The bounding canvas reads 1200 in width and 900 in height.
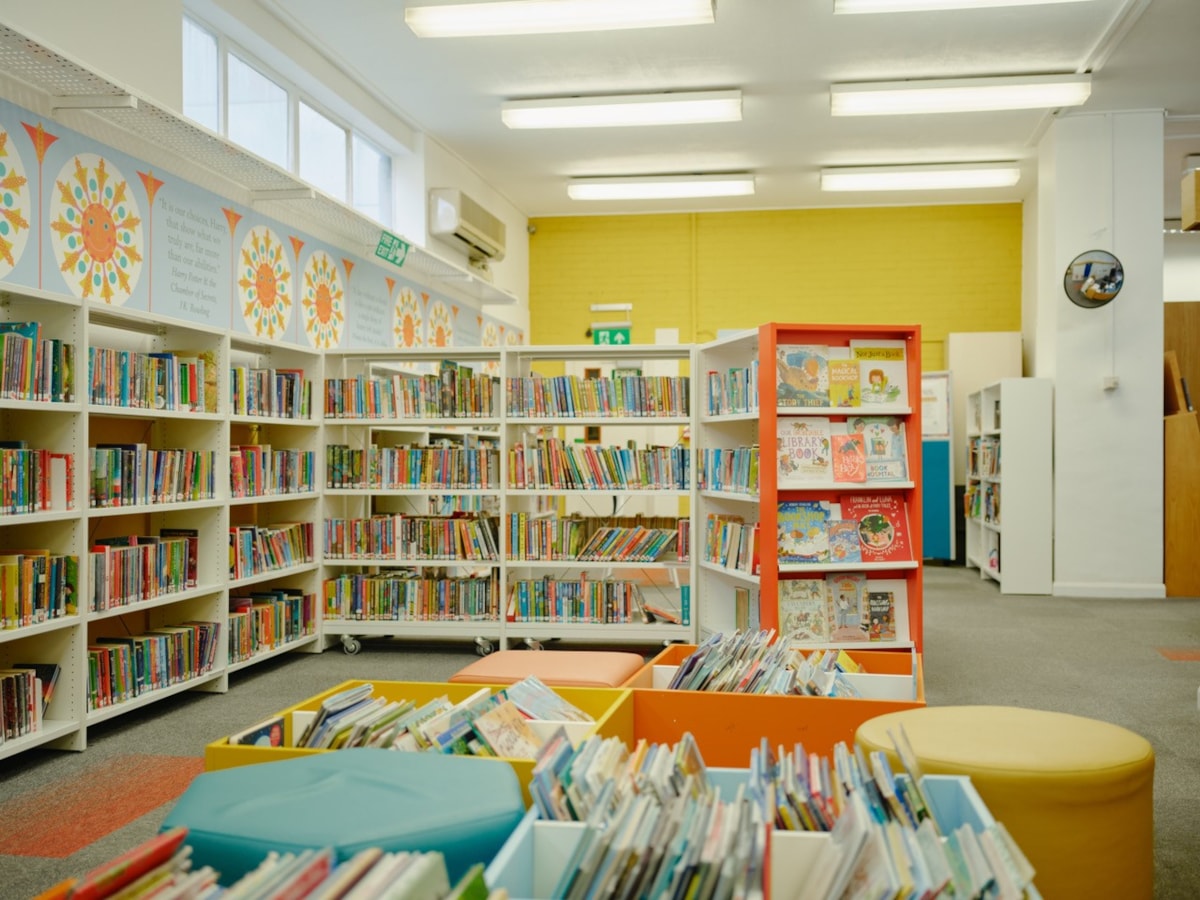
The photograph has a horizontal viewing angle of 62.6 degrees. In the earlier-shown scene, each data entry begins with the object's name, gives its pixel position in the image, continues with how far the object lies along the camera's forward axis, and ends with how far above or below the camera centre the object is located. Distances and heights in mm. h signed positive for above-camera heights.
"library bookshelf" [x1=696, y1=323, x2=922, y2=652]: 4520 -149
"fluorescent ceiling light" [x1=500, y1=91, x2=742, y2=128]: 7461 +2656
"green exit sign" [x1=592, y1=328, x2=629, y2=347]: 11312 +1364
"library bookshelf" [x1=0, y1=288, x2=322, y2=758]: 3801 -289
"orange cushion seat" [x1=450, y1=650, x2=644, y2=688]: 3598 -817
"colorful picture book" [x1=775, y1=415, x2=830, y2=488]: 4570 +7
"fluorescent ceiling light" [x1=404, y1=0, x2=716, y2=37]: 5719 +2597
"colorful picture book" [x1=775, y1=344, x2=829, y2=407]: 4594 +358
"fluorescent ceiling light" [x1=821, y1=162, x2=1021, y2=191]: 9336 +2640
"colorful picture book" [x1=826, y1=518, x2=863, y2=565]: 4578 -413
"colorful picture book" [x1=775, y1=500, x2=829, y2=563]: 4551 -368
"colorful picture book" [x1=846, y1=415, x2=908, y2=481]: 4602 +19
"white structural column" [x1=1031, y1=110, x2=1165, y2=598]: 7977 +673
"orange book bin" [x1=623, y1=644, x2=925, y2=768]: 2703 -745
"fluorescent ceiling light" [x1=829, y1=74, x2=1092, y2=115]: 7105 +2627
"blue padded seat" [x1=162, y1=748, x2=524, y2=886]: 1639 -626
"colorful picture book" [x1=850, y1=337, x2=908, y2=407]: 4629 +376
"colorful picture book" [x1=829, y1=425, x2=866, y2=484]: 4578 -17
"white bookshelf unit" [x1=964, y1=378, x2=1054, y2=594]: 8102 -274
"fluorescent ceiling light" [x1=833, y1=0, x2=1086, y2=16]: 5773 +2641
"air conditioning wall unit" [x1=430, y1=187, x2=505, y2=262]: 8422 +2058
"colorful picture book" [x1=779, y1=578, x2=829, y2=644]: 4570 -735
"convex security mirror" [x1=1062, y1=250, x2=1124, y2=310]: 7910 +1412
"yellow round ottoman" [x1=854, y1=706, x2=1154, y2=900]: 1927 -693
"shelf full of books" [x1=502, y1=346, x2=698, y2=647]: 5664 -222
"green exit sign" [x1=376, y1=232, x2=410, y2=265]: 7133 +1516
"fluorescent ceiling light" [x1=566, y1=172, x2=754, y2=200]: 9688 +2653
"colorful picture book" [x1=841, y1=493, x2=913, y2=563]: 4609 -338
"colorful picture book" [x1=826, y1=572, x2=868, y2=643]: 4629 -711
